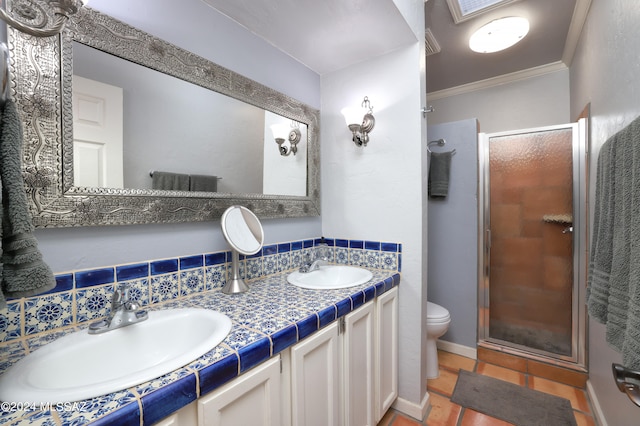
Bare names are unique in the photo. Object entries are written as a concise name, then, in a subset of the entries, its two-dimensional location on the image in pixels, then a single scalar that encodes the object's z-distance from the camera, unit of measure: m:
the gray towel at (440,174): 2.28
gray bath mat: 1.58
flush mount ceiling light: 1.94
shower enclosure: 2.06
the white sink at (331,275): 1.56
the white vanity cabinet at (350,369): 0.97
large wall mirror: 0.84
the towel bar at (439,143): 2.29
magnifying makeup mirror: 1.24
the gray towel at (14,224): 0.55
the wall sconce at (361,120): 1.69
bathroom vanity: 0.56
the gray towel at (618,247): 0.68
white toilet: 1.91
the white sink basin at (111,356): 0.56
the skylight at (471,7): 1.79
